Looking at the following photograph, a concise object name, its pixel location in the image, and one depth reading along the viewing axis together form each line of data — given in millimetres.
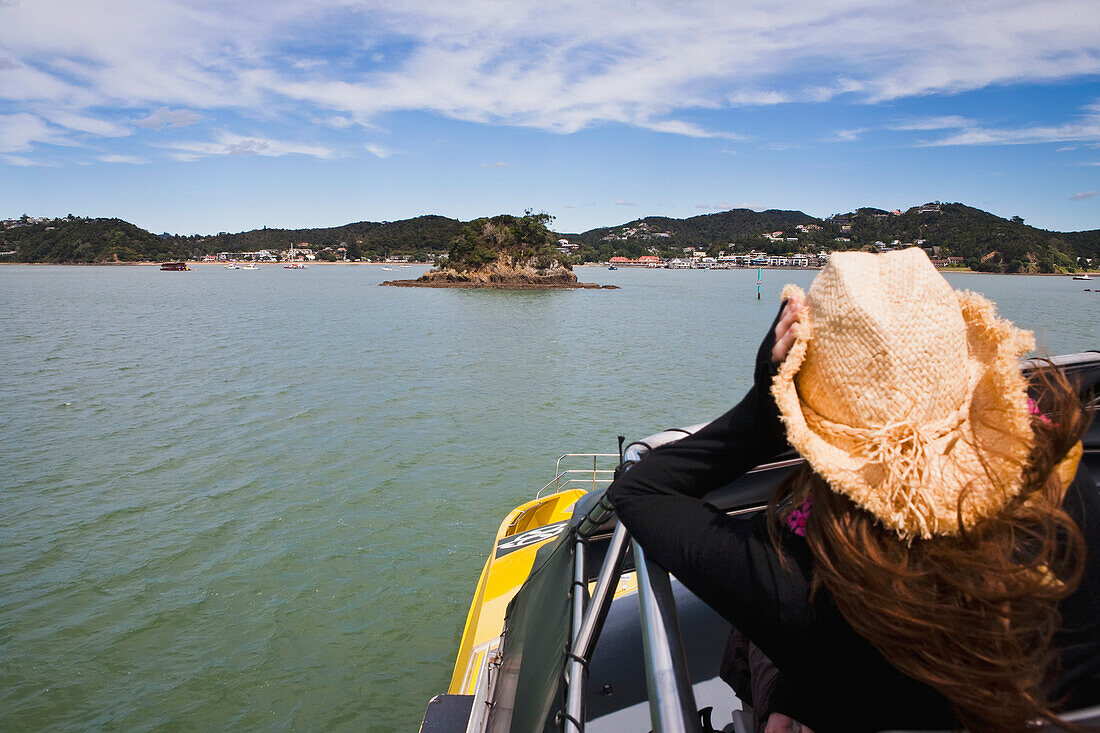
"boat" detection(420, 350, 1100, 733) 1534
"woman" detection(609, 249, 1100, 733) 1045
